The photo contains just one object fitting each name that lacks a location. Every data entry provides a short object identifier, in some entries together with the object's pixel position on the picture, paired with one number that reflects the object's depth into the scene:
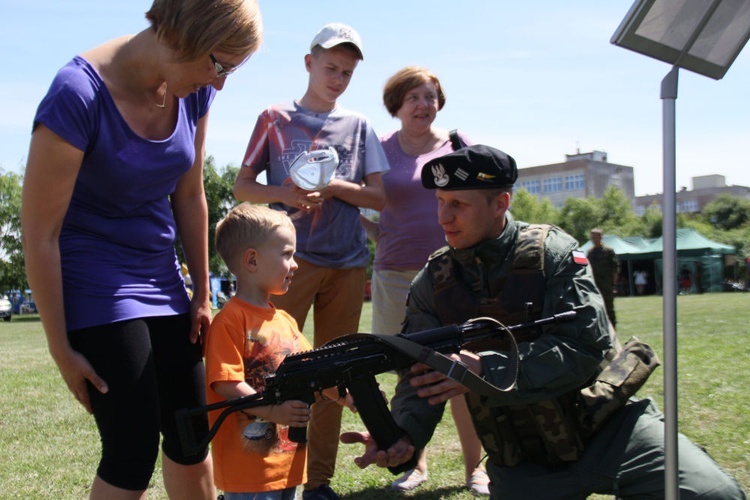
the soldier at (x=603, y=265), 14.80
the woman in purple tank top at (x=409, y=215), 4.68
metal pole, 2.62
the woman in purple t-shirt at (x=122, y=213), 2.49
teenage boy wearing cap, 4.18
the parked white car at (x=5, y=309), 44.59
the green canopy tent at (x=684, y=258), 51.69
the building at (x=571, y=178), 121.46
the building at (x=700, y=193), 128.25
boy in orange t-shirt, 3.09
